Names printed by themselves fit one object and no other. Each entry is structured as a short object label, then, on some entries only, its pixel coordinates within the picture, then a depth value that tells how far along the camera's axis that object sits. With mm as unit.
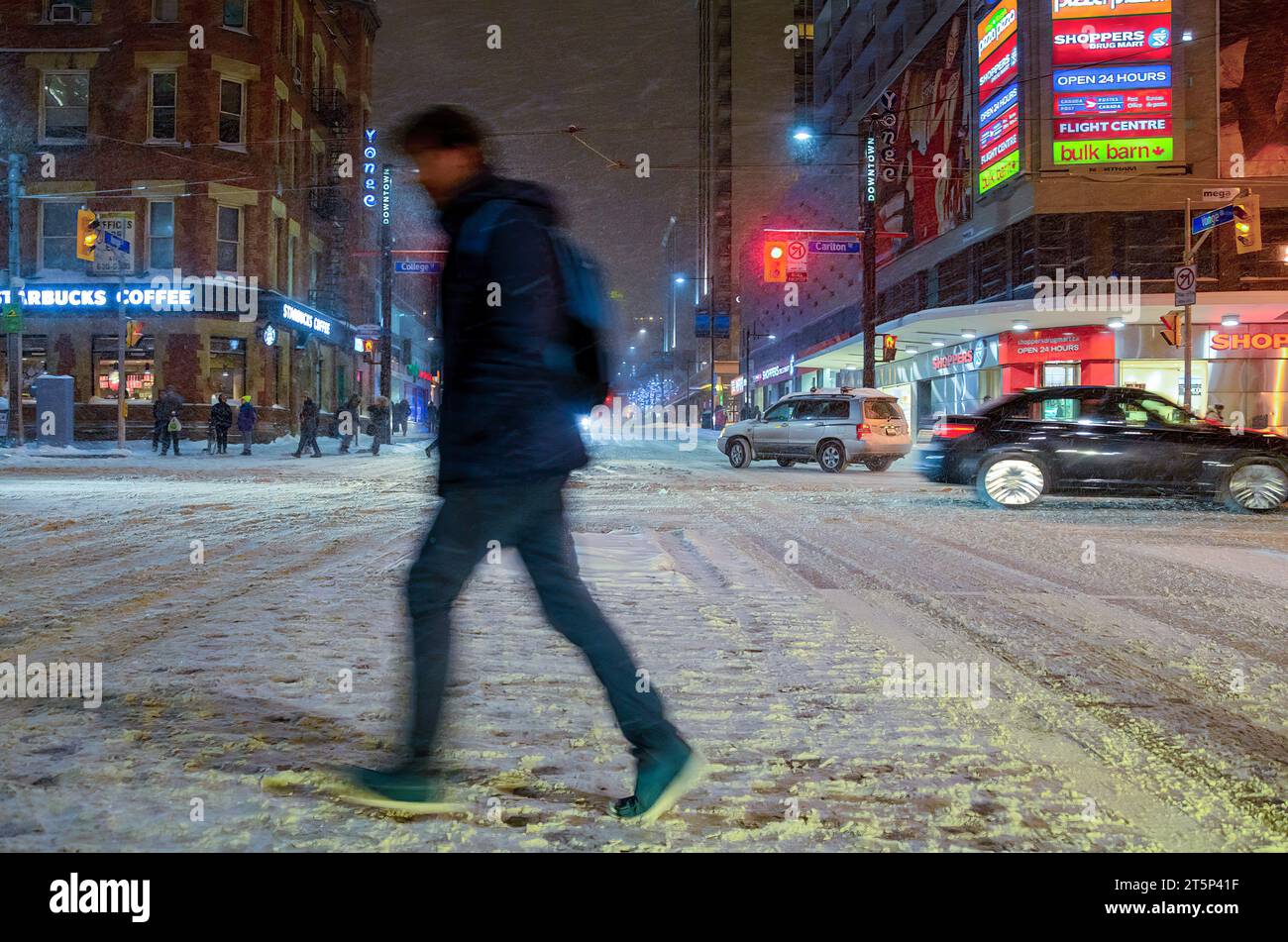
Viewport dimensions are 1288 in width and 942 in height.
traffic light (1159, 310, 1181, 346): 20684
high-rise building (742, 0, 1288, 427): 29734
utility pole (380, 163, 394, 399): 27234
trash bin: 23375
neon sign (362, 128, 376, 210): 34656
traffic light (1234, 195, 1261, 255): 18594
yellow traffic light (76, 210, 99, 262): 22453
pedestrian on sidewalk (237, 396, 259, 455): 24511
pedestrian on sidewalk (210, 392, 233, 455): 24562
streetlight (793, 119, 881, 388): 24703
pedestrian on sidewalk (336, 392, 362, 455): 27266
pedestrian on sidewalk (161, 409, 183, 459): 24339
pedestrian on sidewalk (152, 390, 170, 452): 24688
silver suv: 20594
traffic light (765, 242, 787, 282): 25688
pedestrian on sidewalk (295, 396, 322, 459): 24984
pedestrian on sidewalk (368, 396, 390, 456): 28344
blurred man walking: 2592
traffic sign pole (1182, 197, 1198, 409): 20094
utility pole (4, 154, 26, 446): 22734
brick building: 30438
